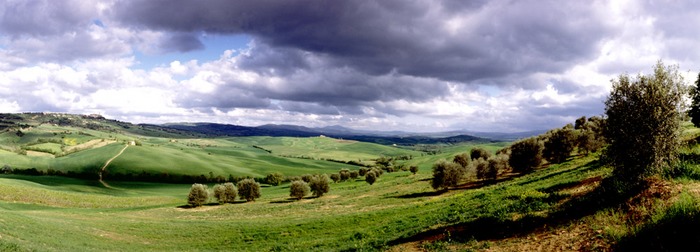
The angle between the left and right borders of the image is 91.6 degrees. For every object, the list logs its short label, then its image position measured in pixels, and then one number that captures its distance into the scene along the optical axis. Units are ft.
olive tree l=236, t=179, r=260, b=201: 337.52
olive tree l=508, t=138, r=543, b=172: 246.68
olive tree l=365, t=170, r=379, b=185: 398.21
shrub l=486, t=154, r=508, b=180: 246.76
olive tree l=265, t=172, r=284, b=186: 548.72
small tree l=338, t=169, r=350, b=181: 530.80
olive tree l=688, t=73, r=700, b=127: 155.53
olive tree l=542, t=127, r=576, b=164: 245.65
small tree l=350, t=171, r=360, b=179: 549.87
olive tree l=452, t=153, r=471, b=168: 313.20
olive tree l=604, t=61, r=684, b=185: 62.75
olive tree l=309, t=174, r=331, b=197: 317.01
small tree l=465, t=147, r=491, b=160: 376.72
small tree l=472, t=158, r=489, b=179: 251.39
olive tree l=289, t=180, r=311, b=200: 315.78
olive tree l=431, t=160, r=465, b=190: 241.14
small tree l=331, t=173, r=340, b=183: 518.54
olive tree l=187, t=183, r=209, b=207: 298.15
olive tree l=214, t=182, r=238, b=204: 321.52
